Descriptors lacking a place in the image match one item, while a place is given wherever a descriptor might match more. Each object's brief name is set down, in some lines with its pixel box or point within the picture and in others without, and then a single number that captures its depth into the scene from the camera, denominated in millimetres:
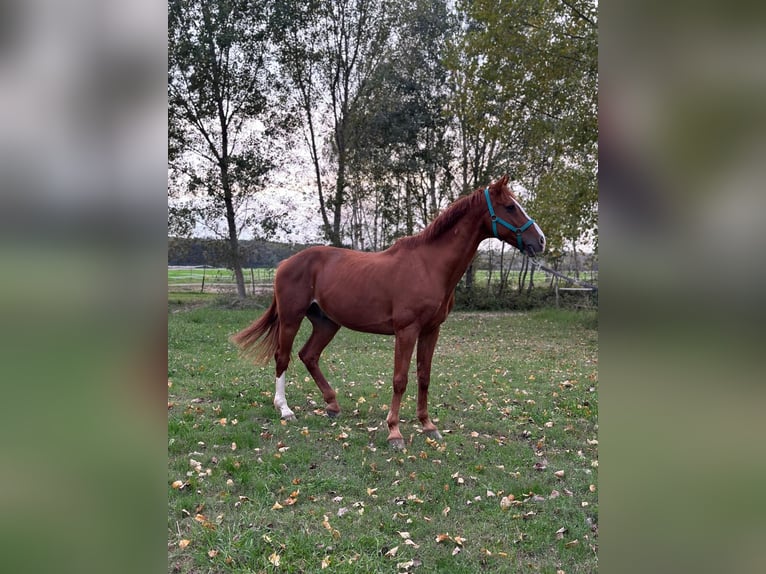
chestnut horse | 4332
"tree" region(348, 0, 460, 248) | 17562
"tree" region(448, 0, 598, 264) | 10000
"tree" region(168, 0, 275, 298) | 15758
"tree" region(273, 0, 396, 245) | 17219
